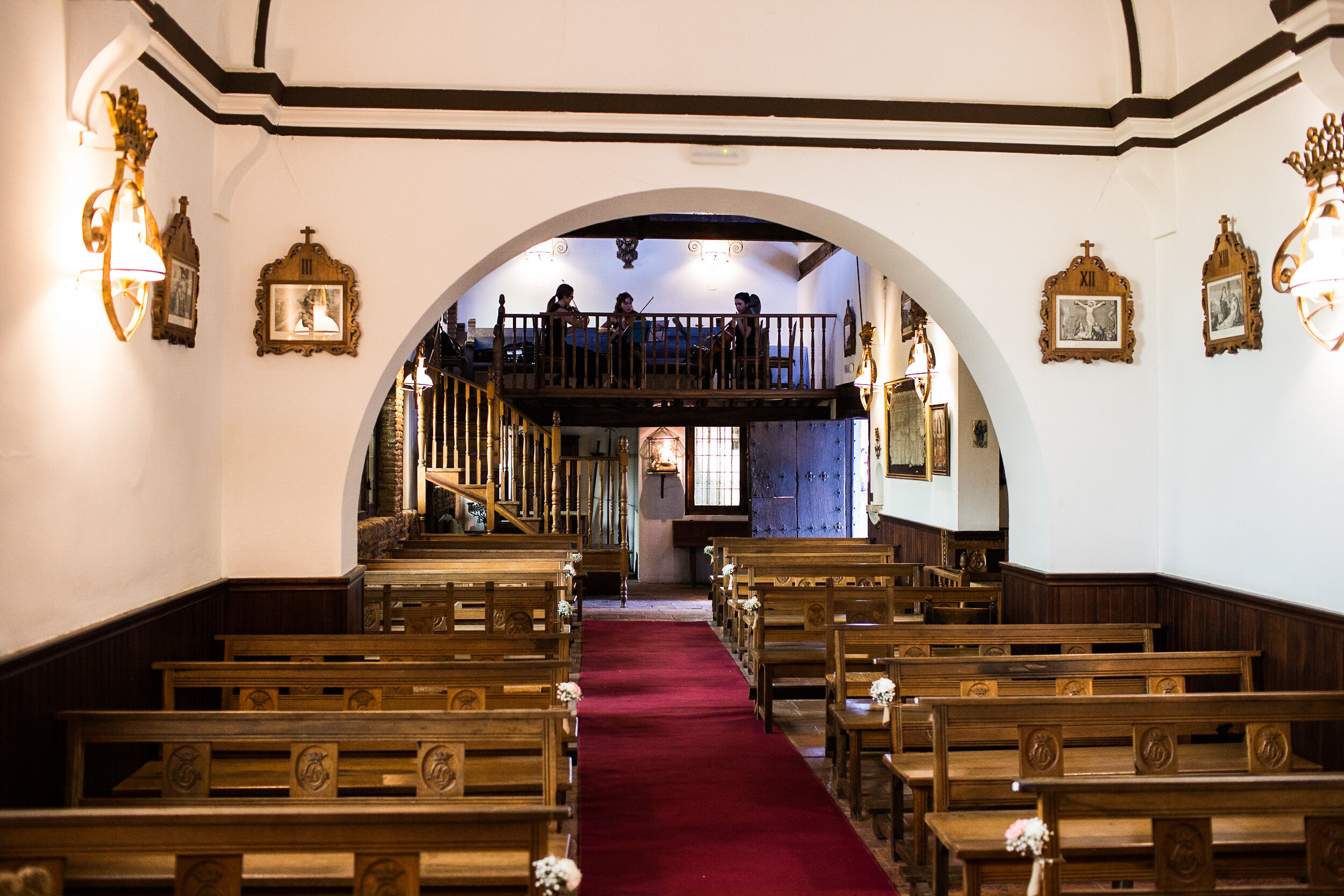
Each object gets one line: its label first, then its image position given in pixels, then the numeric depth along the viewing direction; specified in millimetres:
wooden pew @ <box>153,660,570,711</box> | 3893
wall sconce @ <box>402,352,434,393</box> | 9547
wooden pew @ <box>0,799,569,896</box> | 2291
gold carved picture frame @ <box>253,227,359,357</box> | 5148
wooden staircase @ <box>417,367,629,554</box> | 11414
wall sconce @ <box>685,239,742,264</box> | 16781
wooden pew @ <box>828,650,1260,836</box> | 4156
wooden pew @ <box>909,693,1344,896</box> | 3348
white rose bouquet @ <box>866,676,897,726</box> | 4055
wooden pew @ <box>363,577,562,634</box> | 5281
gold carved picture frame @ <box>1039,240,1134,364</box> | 5527
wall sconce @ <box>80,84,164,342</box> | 3566
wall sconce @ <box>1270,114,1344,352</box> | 3934
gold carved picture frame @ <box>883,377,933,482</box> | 9758
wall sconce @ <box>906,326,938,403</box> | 9297
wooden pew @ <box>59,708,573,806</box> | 3172
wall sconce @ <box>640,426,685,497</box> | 15286
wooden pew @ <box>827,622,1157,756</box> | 4801
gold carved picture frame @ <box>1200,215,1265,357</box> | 4719
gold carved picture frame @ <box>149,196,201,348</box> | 4293
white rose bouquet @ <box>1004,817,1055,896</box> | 2549
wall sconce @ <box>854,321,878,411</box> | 11266
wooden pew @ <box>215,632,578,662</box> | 4469
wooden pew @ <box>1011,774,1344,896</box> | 2613
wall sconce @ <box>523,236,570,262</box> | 16453
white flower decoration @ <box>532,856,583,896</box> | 2301
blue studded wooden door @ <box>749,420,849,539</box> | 12773
